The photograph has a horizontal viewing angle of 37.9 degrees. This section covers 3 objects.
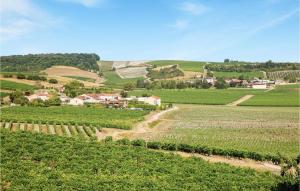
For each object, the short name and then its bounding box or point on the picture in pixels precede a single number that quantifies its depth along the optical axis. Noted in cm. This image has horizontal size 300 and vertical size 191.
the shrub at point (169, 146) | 5553
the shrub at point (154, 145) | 5578
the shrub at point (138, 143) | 5653
